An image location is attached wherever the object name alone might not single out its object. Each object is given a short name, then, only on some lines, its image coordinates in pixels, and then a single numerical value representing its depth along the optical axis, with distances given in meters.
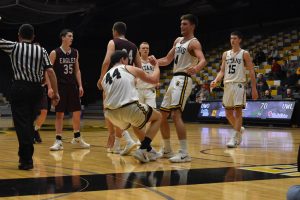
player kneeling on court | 5.92
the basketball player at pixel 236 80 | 8.81
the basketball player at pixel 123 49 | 7.02
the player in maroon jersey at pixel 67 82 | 8.16
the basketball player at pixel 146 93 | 8.45
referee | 5.66
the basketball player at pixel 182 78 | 6.39
